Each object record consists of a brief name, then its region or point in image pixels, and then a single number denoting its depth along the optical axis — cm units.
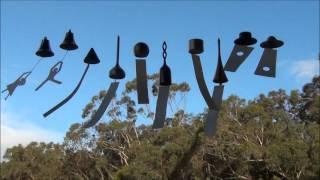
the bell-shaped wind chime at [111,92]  536
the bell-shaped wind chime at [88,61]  551
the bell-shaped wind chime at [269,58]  520
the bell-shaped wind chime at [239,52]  515
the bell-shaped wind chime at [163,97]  520
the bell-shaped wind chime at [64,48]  555
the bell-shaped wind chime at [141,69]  518
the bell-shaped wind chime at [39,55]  571
